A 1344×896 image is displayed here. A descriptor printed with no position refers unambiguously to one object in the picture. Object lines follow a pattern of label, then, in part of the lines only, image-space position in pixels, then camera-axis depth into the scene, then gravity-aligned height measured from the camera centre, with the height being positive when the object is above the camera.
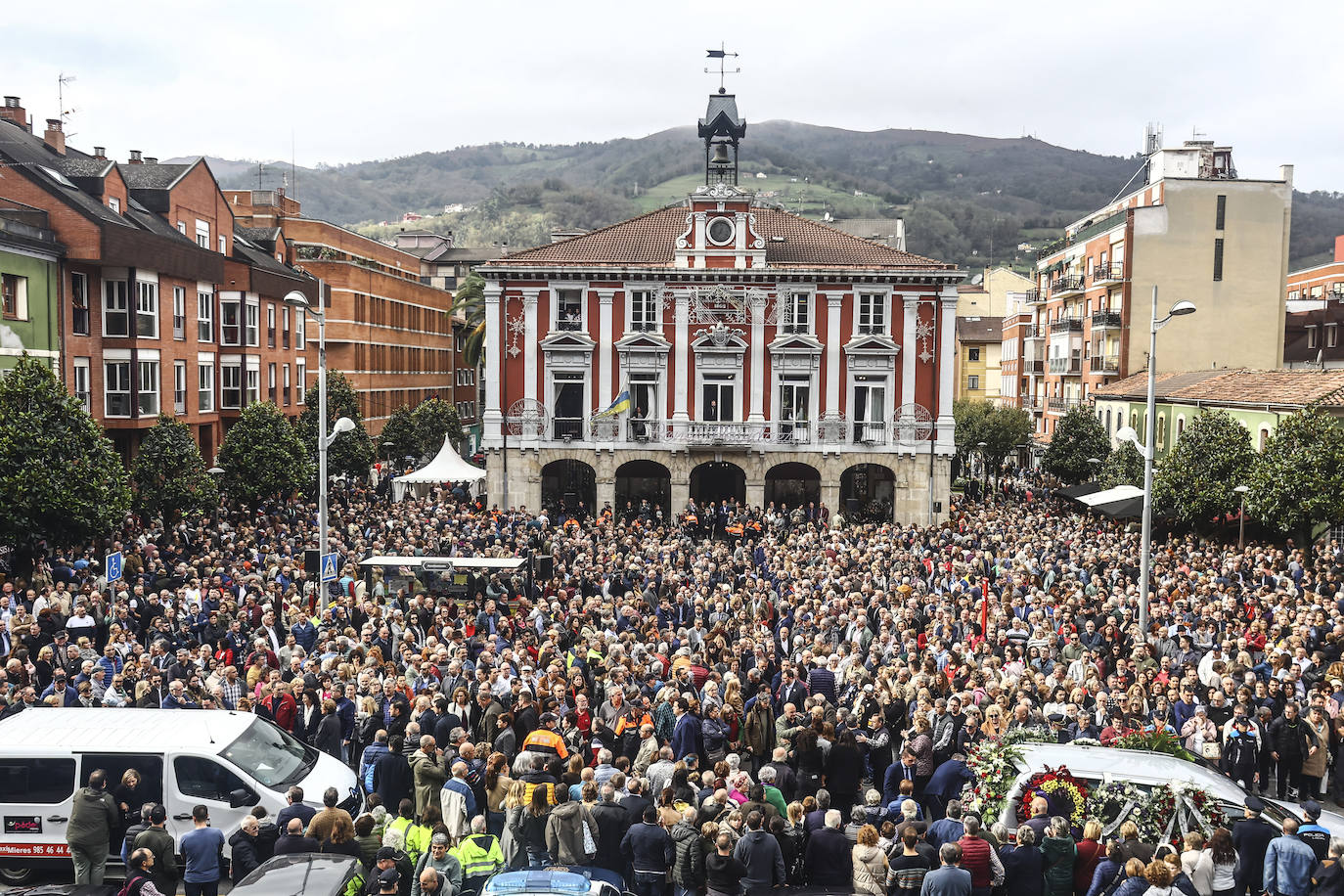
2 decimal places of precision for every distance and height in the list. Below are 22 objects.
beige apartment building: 49.59 +5.85
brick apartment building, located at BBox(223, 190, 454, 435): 56.62 +4.81
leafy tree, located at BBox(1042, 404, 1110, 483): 45.50 -2.04
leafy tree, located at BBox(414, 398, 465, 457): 59.28 -2.04
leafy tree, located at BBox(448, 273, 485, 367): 57.53 +4.31
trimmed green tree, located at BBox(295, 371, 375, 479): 40.72 -1.94
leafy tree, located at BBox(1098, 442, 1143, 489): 36.03 -2.37
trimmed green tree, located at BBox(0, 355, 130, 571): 21.84 -1.81
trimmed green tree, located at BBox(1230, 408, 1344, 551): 25.14 -1.77
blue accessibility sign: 19.39 -3.26
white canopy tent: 34.28 -2.62
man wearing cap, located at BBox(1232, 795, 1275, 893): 10.27 -4.18
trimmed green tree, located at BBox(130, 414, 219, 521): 28.36 -2.45
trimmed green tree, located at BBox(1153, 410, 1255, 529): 28.88 -1.90
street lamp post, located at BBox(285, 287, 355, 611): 21.67 -1.03
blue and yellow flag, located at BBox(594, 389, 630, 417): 40.25 -0.58
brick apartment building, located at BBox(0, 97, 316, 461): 31.42 +3.04
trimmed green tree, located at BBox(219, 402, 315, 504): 32.38 -2.18
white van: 10.88 -3.88
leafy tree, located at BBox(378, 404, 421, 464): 57.69 -2.60
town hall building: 40.91 +1.01
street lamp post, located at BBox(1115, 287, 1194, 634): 18.91 -1.14
